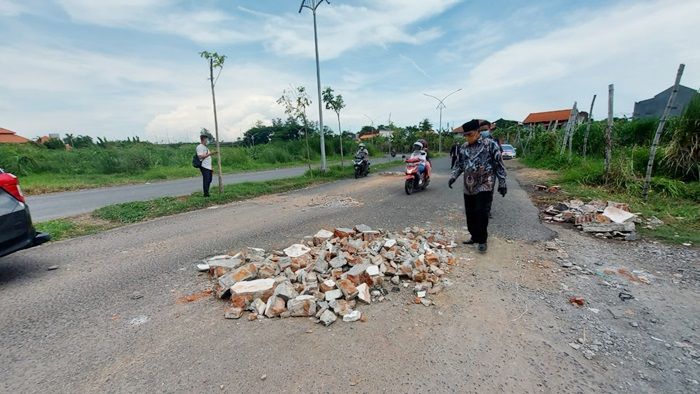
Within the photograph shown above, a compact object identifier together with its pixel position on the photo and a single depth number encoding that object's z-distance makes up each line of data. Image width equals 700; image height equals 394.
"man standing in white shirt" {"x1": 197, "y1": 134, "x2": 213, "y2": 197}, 8.55
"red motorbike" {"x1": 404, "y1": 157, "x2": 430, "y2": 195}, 9.25
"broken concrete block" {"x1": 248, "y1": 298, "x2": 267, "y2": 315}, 3.03
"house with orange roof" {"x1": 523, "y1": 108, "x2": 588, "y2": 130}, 59.06
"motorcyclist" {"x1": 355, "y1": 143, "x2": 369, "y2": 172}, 14.24
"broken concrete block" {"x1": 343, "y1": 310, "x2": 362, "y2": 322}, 2.86
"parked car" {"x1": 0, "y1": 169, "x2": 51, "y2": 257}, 3.70
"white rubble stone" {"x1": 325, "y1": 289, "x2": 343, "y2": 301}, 3.08
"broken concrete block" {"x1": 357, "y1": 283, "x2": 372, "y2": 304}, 3.12
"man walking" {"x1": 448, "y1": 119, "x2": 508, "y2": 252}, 4.43
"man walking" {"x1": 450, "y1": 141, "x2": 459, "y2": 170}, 15.70
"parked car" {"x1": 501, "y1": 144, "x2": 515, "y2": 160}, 26.66
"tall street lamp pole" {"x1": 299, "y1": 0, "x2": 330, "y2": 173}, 13.66
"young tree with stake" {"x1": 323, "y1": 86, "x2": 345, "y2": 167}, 16.12
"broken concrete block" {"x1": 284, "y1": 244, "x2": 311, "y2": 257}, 4.22
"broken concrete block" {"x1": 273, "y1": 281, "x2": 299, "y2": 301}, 3.11
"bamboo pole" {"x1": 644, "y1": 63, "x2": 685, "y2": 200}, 6.60
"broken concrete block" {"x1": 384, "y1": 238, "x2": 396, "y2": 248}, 4.19
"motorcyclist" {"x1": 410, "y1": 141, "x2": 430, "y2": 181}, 9.35
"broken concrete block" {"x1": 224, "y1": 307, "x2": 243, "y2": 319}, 2.97
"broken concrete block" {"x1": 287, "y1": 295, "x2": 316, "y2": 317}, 2.97
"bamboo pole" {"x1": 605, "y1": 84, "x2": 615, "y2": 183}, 8.10
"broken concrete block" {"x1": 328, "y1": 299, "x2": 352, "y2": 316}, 2.94
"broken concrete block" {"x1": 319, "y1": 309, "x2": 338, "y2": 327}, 2.81
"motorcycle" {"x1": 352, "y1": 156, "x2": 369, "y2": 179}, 14.16
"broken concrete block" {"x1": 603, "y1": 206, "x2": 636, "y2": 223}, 5.21
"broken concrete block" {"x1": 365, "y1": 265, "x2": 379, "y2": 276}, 3.43
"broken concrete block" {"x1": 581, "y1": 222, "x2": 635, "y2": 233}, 4.81
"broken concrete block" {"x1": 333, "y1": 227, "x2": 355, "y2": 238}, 4.71
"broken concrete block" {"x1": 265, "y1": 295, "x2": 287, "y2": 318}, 2.98
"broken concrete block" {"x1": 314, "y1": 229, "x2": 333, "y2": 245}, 4.68
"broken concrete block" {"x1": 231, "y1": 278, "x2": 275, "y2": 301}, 3.16
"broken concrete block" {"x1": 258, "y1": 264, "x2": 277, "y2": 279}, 3.56
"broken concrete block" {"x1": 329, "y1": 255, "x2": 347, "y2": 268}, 3.66
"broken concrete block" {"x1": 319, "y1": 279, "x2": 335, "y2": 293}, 3.24
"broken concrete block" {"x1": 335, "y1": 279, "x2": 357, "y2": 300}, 3.13
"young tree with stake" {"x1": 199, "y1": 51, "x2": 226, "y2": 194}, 8.36
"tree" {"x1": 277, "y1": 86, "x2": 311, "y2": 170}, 13.84
